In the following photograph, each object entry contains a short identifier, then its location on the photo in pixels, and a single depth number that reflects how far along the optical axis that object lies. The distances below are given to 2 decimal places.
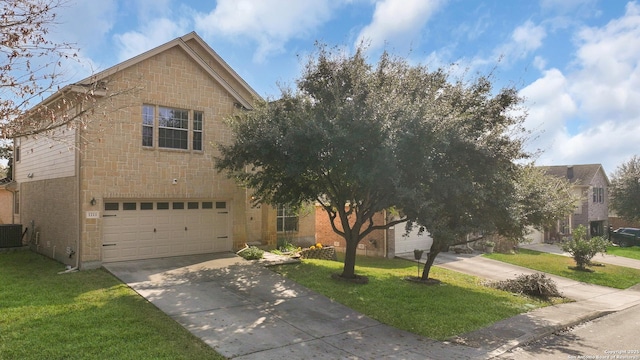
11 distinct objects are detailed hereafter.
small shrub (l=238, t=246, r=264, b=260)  15.70
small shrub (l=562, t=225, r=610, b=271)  20.14
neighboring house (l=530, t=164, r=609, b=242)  39.02
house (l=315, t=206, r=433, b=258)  21.63
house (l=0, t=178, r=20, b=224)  21.95
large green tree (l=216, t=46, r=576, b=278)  10.55
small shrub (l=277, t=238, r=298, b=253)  18.40
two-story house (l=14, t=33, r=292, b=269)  13.75
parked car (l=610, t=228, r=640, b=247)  34.50
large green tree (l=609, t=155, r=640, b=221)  37.56
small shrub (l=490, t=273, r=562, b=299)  14.60
